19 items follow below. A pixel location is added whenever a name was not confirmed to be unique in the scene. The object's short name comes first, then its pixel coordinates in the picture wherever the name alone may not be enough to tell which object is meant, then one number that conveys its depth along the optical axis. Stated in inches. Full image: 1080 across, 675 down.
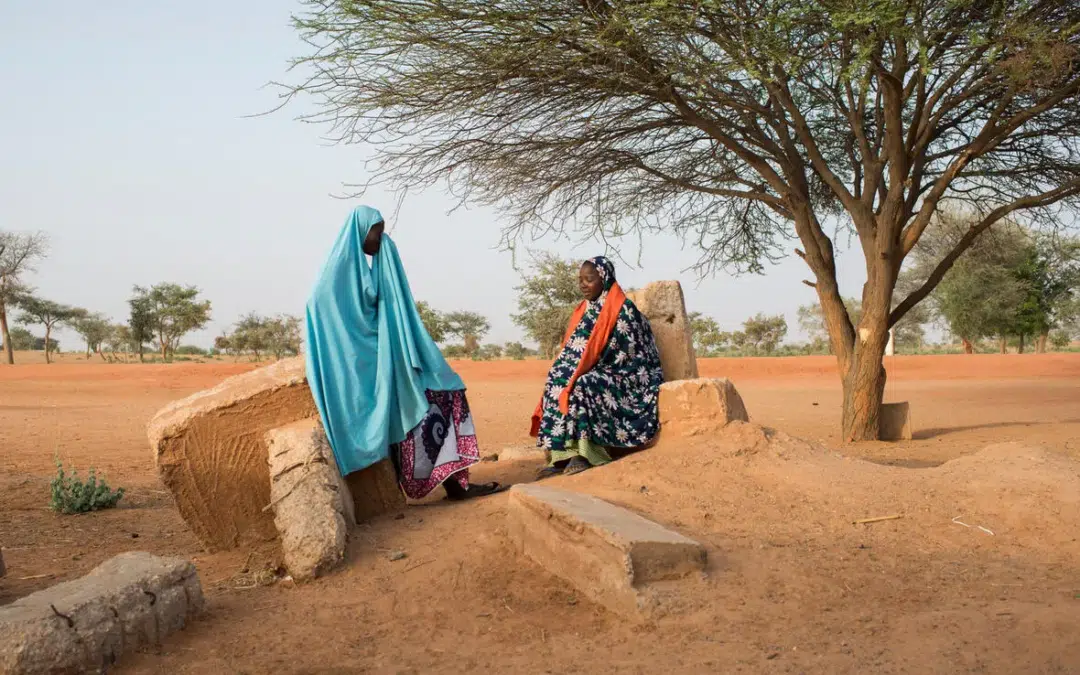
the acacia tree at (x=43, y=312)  1464.1
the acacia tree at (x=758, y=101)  287.1
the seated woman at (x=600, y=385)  254.8
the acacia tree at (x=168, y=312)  1432.1
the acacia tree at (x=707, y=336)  1552.7
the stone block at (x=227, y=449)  207.5
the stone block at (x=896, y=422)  400.5
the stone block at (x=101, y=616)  128.5
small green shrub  274.1
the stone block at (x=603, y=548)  157.6
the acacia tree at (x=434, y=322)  1475.1
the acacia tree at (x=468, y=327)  1536.7
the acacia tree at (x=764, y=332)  1581.0
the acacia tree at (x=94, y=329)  1706.4
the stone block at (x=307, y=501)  182.2
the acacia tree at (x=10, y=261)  1327.5
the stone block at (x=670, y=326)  286.8
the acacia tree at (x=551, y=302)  1144.8
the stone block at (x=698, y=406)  242.7
